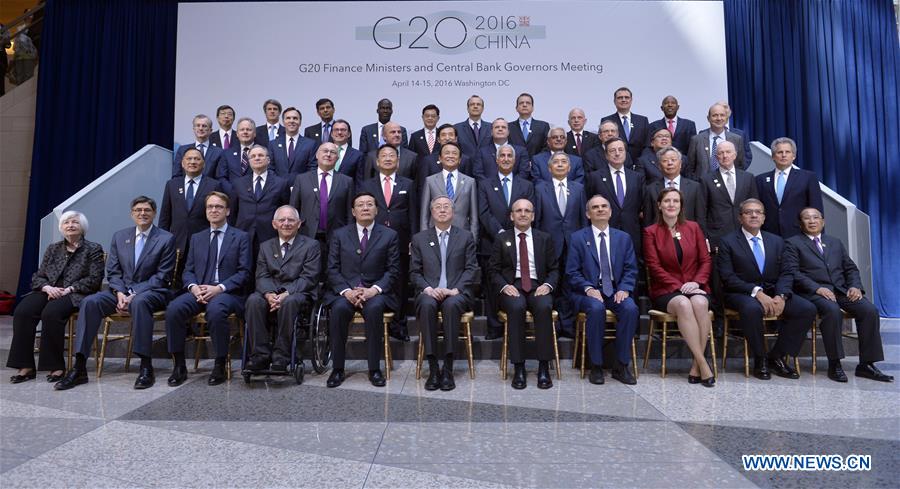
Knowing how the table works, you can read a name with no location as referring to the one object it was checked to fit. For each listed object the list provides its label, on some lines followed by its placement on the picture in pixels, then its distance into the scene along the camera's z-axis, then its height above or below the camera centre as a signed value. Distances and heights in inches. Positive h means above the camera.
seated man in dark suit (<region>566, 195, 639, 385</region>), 144.3 +1.6
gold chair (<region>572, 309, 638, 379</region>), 141.7 -18.2
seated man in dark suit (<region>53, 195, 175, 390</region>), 136.4 -4.5
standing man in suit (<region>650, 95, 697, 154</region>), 216.5 +58.9
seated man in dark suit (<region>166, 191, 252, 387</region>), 138.0 -3.4
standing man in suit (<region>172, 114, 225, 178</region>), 197.2 +45.0
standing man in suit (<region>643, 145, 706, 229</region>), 171.2 +25.2
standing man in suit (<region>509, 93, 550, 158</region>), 215.9 +56.1
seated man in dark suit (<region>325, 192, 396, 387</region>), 141.6 +0.8
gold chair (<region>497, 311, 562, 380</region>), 139.3 -17.0
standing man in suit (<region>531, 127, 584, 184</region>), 185.8 +37.1
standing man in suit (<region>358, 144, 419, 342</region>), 173.5 +23.7
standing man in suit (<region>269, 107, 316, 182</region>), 199.9 +43.4
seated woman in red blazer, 145.9 +3.8
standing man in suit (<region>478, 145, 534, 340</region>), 172.7 +23.7
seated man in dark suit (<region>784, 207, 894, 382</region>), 141.8 -4.4
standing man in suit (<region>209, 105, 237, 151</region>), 217.3 +56.6
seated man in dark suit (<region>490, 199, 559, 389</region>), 140.3 +0.1
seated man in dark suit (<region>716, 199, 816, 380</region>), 143.2 -4.8
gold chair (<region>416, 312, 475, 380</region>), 140.9 -17.8
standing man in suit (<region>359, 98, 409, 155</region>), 224.7 +55.5
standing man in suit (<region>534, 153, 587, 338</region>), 169.0 +20.7
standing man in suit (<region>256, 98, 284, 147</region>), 222.2 +60.2
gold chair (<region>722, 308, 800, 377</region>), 144.7 -17.1
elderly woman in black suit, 140.9 -6.4
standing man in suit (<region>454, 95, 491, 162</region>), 209.2 +54.3
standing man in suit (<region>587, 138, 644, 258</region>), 174.6 +26.0
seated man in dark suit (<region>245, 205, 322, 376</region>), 136.0 -4.5
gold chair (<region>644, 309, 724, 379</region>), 138.9 -13.9
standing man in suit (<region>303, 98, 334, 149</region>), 228.7 +61.5
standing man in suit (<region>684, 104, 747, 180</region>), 197.6 +45.8
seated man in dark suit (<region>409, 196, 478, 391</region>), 141.4 +1.7
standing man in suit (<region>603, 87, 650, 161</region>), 214.9 +58.8
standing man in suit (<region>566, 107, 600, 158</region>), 210.7 +52.2
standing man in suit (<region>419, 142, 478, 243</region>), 171.6 +25.6
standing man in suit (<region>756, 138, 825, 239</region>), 173.8 +25.8
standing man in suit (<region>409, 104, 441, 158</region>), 213.3 +53.3
